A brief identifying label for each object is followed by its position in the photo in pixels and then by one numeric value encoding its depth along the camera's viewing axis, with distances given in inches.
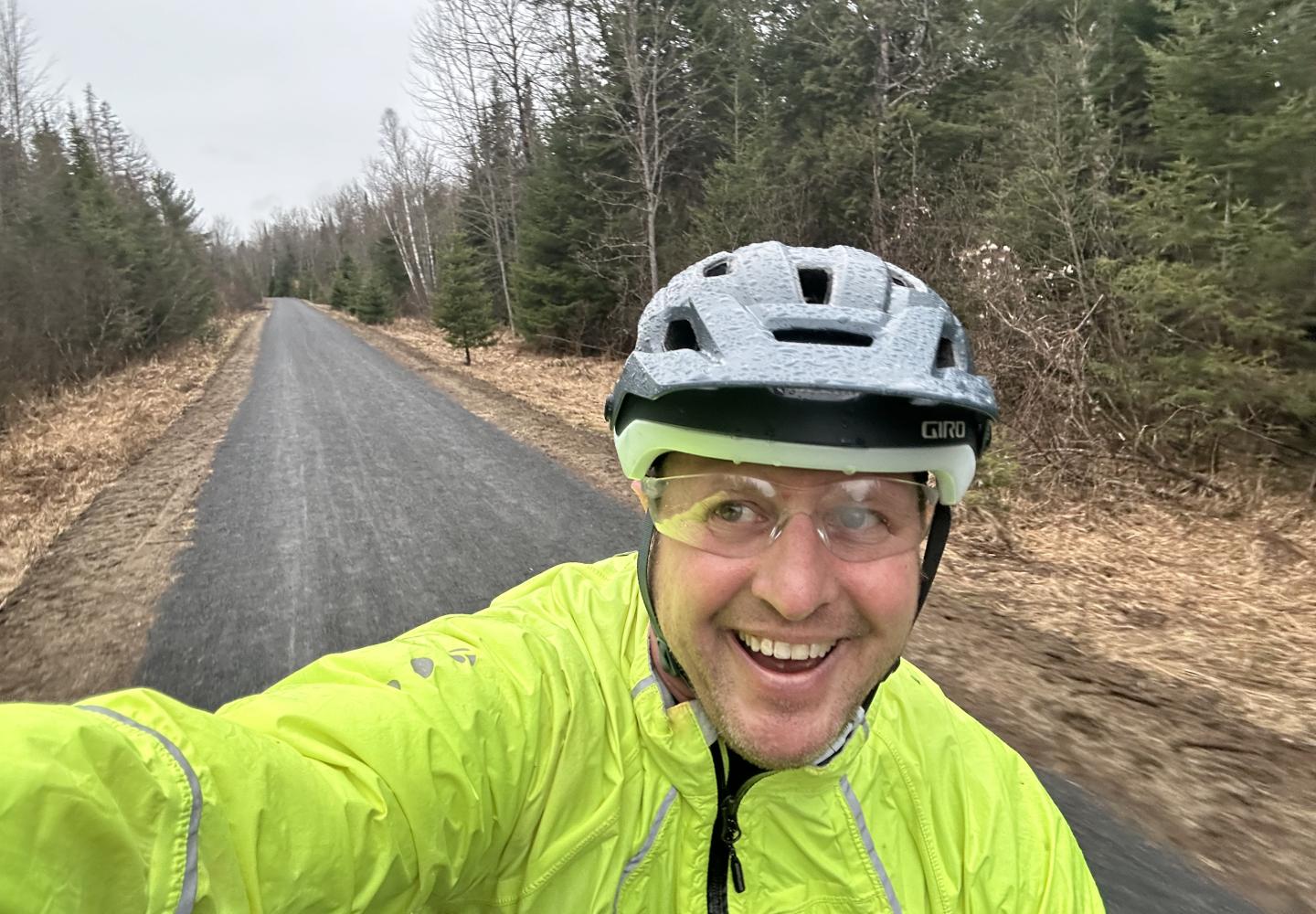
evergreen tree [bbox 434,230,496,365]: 761.0
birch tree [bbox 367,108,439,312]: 1505.9
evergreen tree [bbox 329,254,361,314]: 1726.1
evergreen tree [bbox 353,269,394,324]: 1473.9
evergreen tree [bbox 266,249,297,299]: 3376.2
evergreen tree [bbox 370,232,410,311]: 1626.5
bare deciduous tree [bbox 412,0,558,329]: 906.7
